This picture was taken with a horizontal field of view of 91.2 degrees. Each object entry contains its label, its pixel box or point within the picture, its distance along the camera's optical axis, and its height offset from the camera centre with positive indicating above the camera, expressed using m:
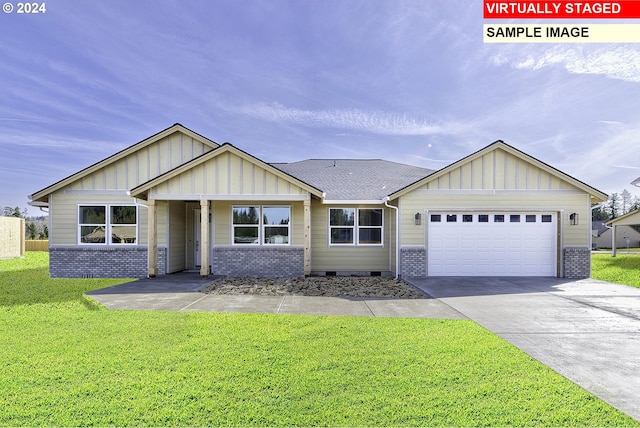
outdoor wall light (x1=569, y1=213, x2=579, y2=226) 11.45 -0.20
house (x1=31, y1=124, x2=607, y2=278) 11.16 -0.16
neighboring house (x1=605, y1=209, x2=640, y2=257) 20.54 -0.45
